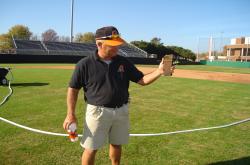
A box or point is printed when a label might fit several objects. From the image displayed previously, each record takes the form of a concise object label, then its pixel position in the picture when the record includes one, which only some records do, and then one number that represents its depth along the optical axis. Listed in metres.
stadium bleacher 39.39
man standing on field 3.18
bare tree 93.38
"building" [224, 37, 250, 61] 79.91
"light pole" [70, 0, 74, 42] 45.50
